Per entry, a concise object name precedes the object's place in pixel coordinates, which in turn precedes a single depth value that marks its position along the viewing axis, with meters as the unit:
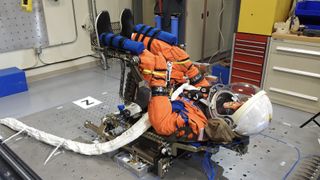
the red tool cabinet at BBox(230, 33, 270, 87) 2.75
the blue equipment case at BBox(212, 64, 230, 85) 3.22
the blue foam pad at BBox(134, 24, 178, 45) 1.76
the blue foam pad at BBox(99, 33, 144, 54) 1.62
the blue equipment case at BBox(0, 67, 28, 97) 3.00
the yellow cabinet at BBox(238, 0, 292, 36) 2.59
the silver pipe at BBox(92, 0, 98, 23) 3.79
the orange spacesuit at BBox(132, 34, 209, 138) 1.53
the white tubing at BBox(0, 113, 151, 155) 1.73
